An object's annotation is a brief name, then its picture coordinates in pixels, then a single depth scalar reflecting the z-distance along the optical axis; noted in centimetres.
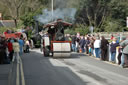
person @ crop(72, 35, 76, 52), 3033
